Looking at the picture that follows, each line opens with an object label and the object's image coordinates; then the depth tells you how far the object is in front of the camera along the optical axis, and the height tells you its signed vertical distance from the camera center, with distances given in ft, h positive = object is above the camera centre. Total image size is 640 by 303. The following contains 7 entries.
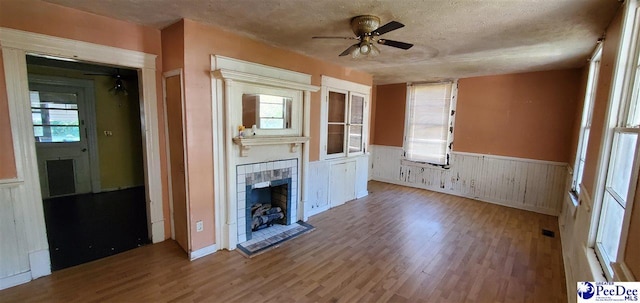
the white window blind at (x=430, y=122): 17.35 +0.24
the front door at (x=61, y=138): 13.73 -1.24
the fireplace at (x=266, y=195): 10.00 -3.30
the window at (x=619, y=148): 5.02 -0.37
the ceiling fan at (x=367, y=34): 7.23 +2.62
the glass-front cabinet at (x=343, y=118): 13.57 +0.32
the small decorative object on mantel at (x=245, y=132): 9.46 -0.42
